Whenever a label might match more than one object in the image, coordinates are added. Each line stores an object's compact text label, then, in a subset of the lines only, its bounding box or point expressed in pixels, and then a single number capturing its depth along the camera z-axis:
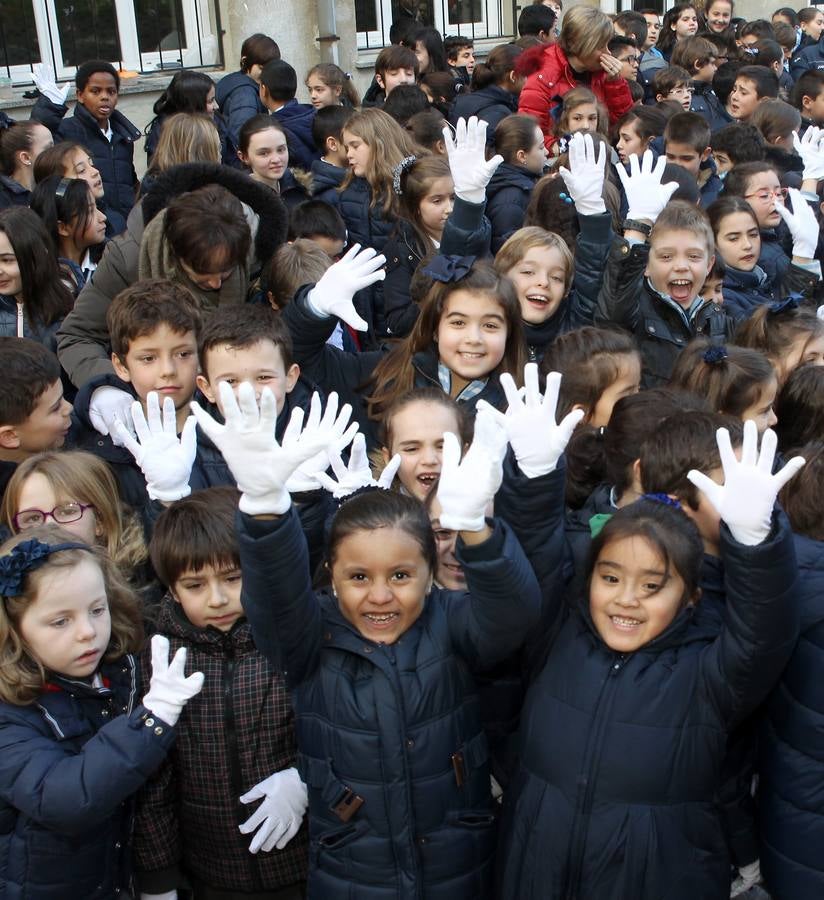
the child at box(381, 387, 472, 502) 3.01
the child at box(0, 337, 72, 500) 3.23
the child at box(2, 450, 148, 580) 2.91
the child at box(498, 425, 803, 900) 2.21
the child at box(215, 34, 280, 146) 6.91
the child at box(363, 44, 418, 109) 7.52
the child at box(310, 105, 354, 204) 5.66
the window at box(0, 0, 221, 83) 8.48
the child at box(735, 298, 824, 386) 3.86
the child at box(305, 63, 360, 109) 7.35
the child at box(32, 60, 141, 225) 6.55
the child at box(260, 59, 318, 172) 6.81
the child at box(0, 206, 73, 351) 4.06
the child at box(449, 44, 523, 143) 7.01
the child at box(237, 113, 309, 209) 5.61
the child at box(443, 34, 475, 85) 9.20
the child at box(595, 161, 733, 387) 4.06
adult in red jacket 6.51
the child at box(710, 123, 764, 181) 6.15
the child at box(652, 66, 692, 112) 7.72
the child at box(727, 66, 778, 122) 7.51
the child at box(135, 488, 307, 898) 2.59
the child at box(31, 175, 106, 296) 4.91
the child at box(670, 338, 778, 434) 3.30
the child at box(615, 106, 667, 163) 6.21
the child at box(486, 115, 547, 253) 5.12
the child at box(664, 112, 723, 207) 5.80
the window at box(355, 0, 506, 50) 10.55
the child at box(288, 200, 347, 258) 4.79
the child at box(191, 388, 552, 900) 2.21
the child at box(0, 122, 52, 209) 5.79
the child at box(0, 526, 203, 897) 2.24
